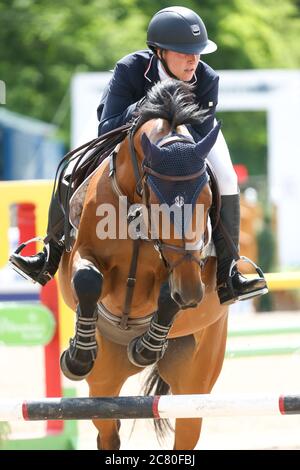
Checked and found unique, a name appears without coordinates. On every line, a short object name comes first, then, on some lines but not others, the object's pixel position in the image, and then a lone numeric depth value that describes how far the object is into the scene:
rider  8.99
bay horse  7.88
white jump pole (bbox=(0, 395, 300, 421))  8.23
